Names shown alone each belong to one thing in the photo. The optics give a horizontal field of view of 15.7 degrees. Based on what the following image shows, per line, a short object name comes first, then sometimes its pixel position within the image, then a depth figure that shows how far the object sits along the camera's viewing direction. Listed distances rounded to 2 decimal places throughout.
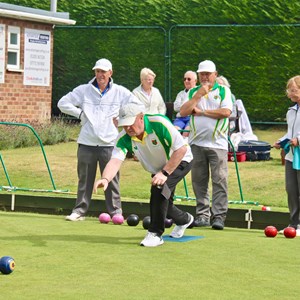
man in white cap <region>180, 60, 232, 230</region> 10.40
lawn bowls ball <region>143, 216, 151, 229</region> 10.23
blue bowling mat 9.25
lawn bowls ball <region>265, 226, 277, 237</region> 9.67
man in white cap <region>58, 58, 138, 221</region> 10.98
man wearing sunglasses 14.99
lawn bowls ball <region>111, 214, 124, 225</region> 10.84
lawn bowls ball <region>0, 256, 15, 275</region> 7.13
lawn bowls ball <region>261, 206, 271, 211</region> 11.53
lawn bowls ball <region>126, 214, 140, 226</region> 10.59
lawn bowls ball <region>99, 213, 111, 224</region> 10.90
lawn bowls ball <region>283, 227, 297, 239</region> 9.67
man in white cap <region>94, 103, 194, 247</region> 8.54
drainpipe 23.12
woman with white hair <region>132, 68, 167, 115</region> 14.65
